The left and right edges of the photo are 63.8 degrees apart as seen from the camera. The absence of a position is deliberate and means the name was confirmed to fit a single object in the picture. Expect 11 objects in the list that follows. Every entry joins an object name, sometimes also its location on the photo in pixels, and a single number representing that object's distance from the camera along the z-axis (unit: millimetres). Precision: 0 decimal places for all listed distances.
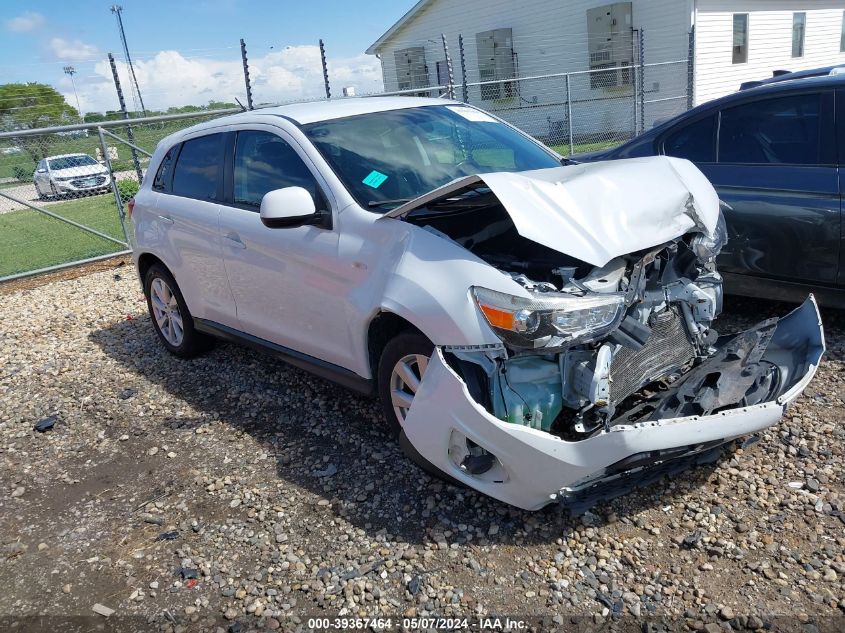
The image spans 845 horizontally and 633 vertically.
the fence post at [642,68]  16134
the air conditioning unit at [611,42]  18719
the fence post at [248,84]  10930
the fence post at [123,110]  10148
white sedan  10086
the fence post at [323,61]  11891
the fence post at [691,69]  16562
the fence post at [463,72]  13534
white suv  2732
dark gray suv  4195
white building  18406
